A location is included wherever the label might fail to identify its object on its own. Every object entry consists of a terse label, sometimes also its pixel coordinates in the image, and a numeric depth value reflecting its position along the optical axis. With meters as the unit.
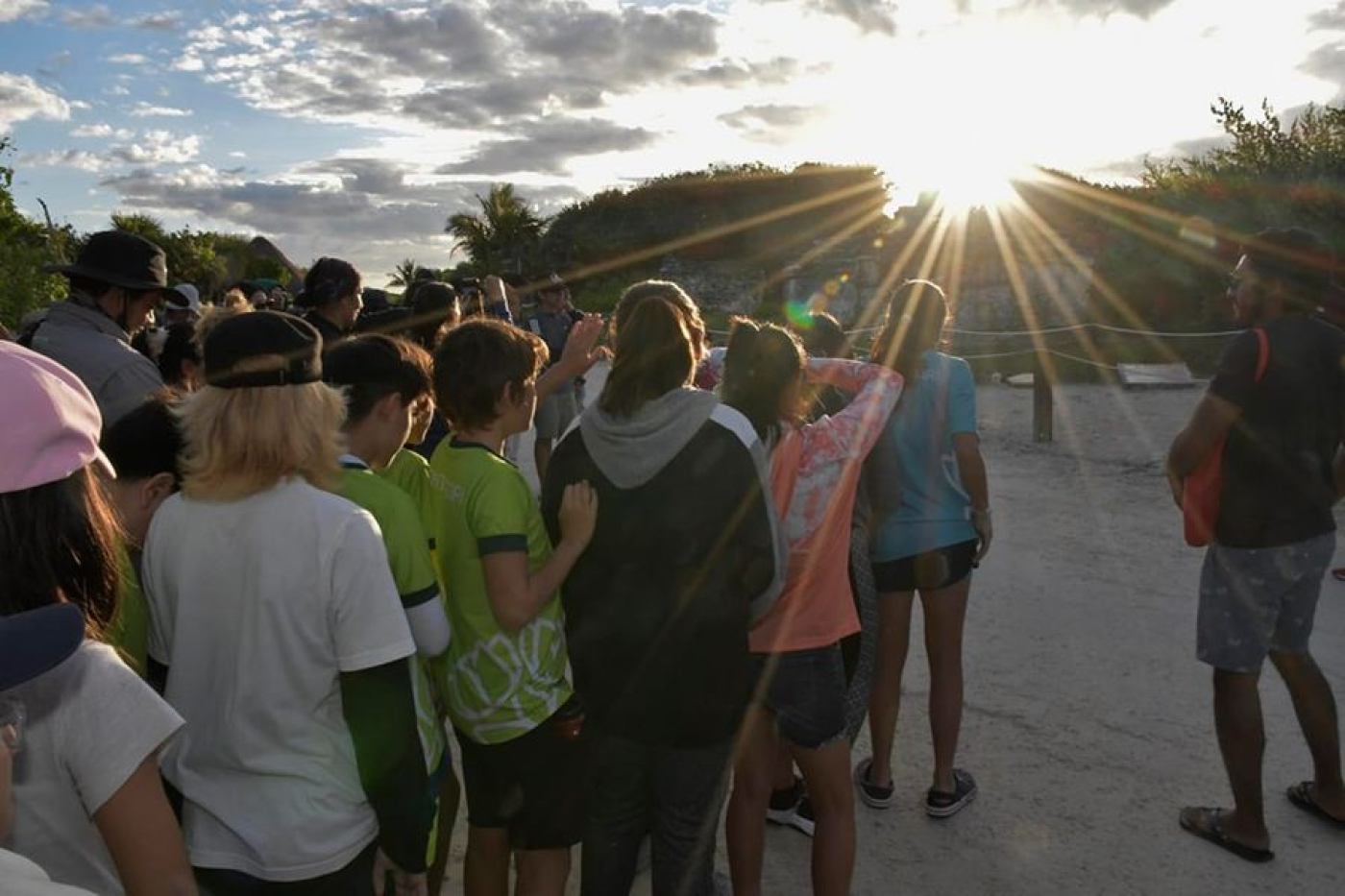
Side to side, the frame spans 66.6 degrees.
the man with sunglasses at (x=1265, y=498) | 3.44
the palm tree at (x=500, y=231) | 45.59
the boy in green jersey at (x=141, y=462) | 2.23
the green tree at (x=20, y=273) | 14.38
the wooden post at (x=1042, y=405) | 10.74
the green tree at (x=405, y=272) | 55.28
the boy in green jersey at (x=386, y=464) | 2.19
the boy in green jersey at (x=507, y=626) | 2.44
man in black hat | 3.63
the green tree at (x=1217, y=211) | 18.06
